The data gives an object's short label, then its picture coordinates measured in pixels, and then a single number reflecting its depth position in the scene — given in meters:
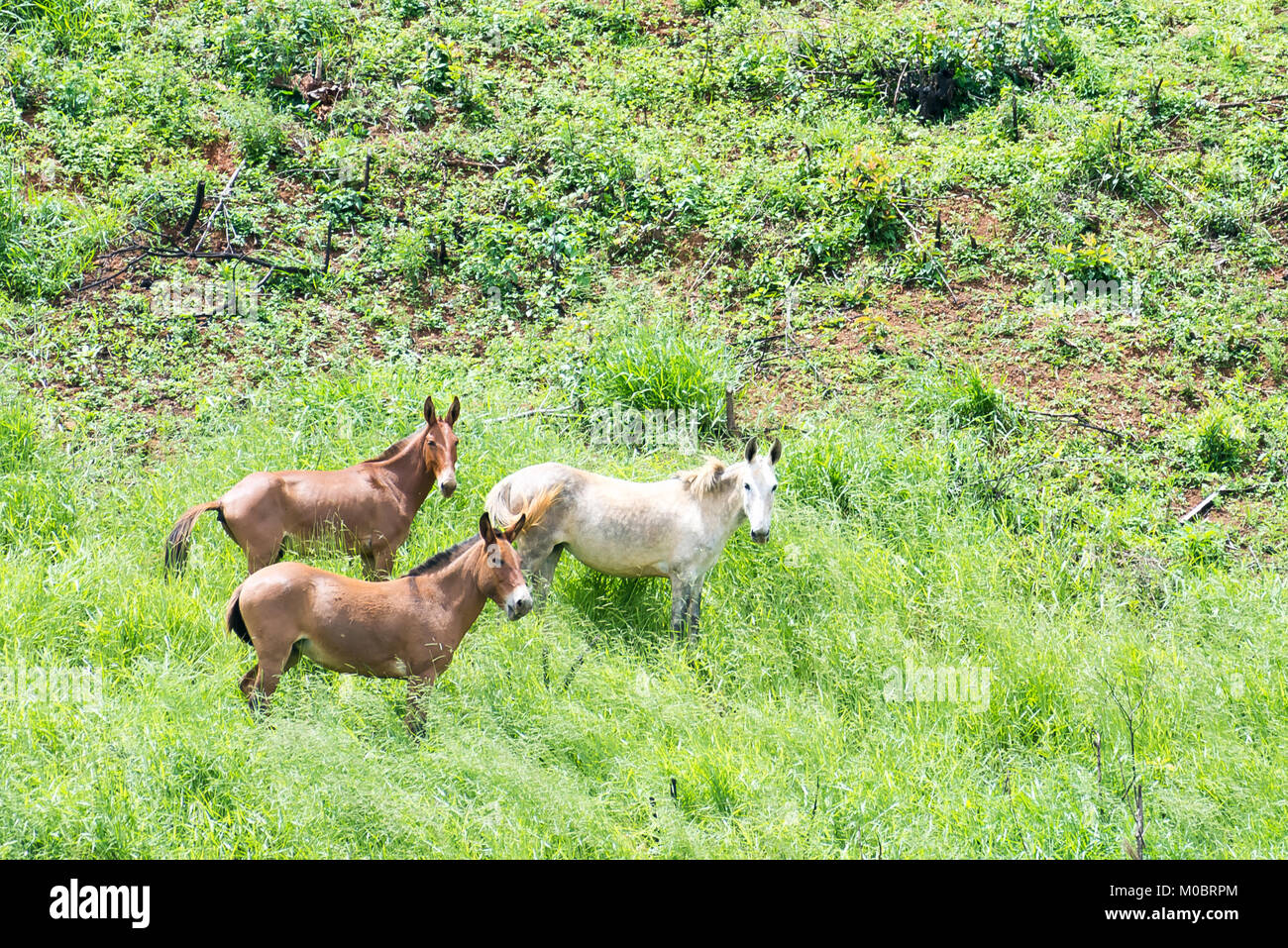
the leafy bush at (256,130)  25.77
